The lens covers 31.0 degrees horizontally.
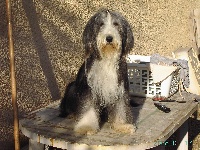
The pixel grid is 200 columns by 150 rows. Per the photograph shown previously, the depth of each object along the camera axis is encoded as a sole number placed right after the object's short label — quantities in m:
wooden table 2.95
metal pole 3.33
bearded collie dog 3.10
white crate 4.56
